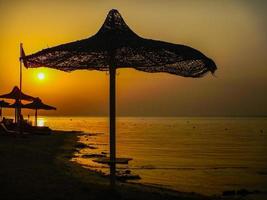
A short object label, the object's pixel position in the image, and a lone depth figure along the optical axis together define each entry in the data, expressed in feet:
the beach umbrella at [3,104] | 114.30
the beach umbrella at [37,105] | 118.36
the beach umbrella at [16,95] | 84.23
